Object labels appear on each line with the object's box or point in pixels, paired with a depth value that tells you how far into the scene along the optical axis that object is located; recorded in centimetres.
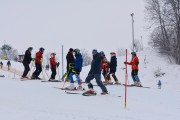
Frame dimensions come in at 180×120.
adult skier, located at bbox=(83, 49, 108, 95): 1294
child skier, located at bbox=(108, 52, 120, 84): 1846
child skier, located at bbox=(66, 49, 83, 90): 1394
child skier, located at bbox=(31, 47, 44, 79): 1850
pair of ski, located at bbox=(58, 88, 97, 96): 1384
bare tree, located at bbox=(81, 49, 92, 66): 13875
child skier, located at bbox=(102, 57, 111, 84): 1927
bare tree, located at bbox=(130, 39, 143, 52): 11600
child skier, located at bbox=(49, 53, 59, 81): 1912
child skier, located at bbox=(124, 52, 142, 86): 1799
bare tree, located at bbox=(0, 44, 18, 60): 11929
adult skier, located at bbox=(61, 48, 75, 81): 1563
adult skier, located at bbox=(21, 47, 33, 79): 1872
